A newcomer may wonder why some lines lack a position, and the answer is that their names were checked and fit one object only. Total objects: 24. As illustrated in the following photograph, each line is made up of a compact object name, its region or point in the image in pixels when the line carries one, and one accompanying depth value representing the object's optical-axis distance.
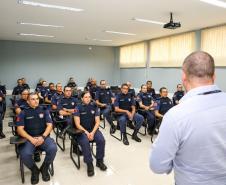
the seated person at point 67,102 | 4.71
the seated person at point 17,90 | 7.78
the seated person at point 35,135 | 2.84
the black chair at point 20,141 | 2.81
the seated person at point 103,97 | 6.04
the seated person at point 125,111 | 4.62
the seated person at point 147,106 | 5.02
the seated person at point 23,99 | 4.77
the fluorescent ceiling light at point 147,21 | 5.14
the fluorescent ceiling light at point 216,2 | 3.74
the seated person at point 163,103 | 4.93
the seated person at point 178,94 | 6.06
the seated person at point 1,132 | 4.83
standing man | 0.88
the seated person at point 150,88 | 6.93
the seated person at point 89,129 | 3.13
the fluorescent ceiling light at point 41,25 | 5.67
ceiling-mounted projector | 4.61
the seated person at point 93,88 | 7.32
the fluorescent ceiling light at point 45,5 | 3.88
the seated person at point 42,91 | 6.92
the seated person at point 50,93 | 6.64
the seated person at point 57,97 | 5.20
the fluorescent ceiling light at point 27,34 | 7.44
